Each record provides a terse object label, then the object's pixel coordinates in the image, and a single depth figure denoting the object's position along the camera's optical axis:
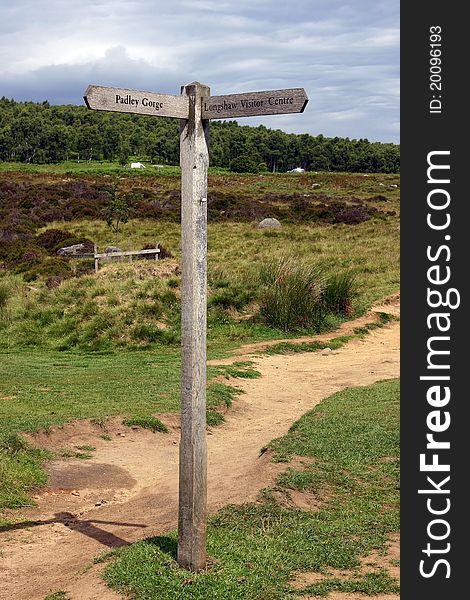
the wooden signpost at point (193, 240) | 5.24
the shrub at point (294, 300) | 18.67
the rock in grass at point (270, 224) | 38.06
